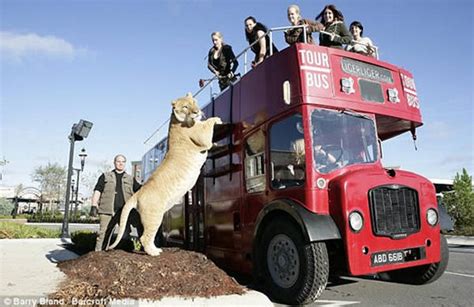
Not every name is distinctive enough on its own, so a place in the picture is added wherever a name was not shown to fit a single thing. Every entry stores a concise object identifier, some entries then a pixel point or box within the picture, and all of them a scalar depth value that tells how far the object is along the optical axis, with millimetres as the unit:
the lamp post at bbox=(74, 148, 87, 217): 23016
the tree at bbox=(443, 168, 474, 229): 22703
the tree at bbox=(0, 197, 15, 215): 37625
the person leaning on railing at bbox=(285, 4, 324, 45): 6409
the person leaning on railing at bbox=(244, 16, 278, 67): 6648
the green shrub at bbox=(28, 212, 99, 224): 31203
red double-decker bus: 4719
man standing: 6867
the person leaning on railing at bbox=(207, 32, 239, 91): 7516
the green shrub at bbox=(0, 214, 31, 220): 31845
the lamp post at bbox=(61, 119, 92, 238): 12523
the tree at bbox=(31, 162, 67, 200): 50688
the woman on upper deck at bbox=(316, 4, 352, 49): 6293
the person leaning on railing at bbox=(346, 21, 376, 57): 6477
